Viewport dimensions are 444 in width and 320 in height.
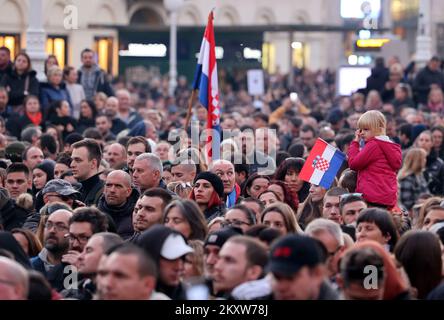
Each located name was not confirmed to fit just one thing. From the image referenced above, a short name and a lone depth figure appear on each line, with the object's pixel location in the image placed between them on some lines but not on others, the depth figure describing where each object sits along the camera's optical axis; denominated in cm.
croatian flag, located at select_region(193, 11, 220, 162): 1560
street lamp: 3738
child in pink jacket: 1359
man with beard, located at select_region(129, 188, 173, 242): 1125
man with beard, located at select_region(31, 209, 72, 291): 1059
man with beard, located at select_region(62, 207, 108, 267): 1055
